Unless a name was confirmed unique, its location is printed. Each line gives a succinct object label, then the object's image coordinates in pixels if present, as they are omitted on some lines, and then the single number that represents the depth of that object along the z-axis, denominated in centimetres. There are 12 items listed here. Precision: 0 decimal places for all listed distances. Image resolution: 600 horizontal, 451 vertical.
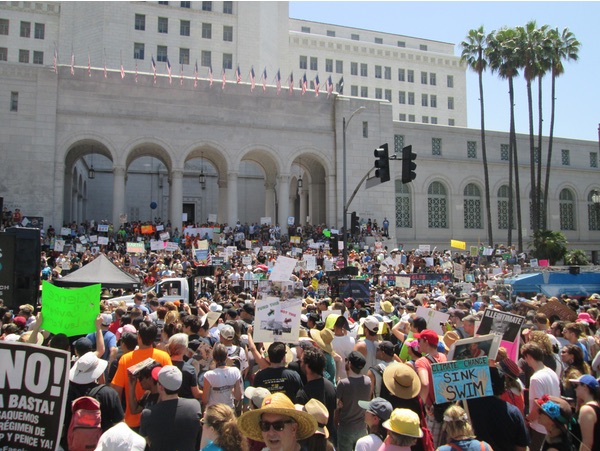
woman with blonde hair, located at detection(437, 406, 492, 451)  453
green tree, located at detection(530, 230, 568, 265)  3906
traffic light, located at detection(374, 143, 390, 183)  1741
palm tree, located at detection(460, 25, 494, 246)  4394
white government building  3547
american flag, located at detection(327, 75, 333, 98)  4072
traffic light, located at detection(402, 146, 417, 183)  1664
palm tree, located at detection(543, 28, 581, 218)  4338
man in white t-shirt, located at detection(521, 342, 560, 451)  625
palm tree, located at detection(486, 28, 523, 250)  4294
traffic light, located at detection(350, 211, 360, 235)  2280
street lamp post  2178
